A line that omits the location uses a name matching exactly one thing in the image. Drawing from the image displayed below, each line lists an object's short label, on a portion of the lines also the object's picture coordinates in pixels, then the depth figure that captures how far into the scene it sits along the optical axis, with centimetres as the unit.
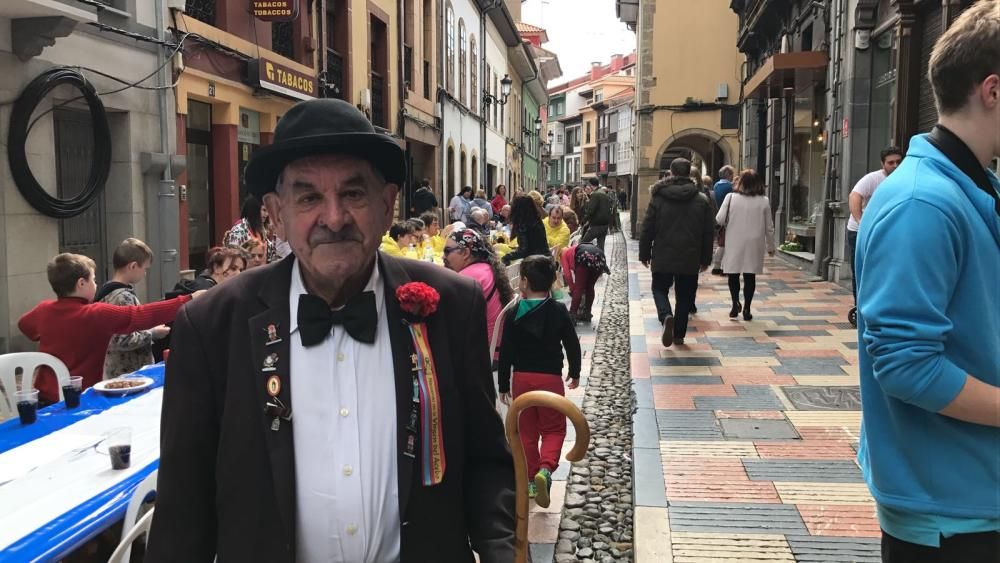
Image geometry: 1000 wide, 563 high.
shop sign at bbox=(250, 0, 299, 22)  1120
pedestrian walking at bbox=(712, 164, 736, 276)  1162
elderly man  164
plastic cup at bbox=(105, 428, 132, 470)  281
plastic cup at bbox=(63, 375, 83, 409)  359
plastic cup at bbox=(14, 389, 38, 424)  333
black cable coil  725
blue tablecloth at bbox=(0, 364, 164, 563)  222
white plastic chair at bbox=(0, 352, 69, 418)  405
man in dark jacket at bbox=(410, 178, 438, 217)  1695
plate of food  376
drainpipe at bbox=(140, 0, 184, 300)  933
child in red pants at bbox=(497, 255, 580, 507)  430
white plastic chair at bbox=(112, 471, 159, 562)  247
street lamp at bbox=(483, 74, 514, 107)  2831
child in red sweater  427
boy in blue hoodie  166
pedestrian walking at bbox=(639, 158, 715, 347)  754
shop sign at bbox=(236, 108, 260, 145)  1205
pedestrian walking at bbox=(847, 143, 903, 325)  754
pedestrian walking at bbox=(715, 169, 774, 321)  866
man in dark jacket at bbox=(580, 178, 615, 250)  1148
